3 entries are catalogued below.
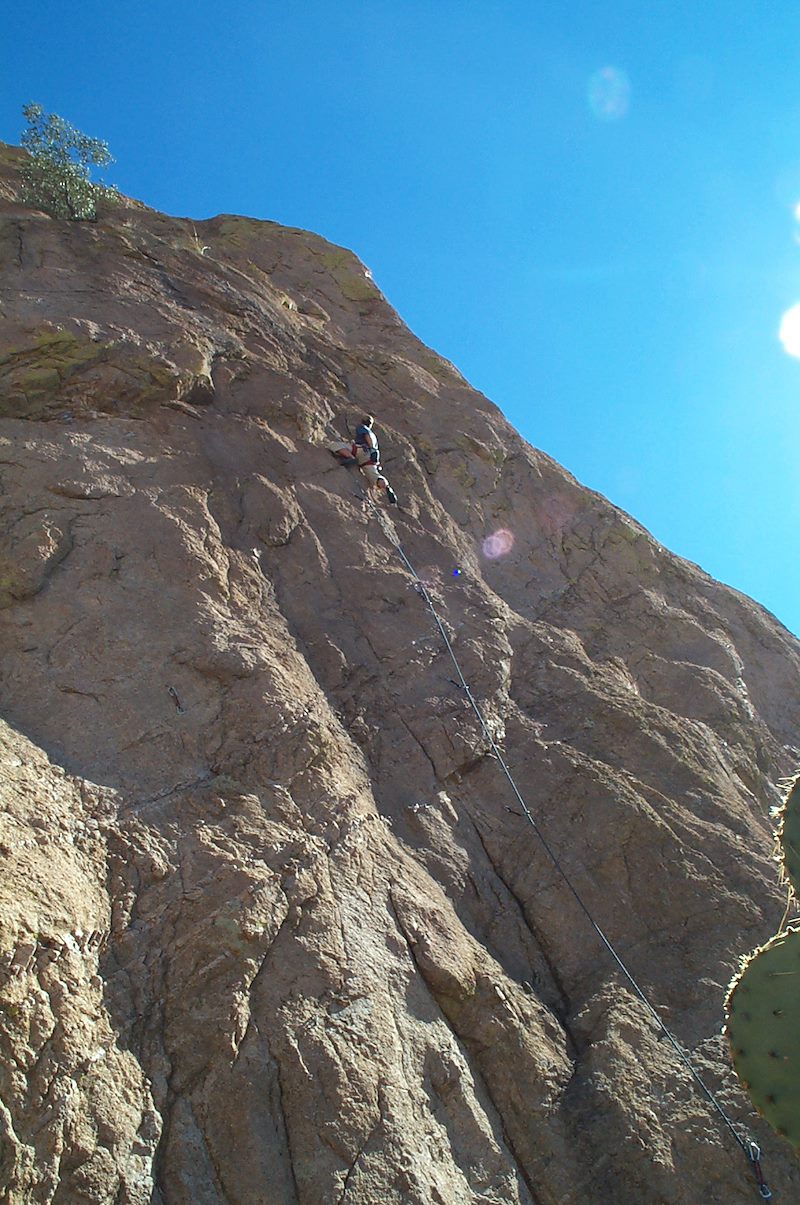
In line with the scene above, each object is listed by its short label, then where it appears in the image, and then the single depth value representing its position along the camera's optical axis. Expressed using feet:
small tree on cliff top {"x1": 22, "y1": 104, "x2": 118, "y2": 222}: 46.60
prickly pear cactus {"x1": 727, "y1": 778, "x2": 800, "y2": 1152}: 13.87
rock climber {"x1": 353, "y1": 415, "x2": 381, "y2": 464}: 38.37
